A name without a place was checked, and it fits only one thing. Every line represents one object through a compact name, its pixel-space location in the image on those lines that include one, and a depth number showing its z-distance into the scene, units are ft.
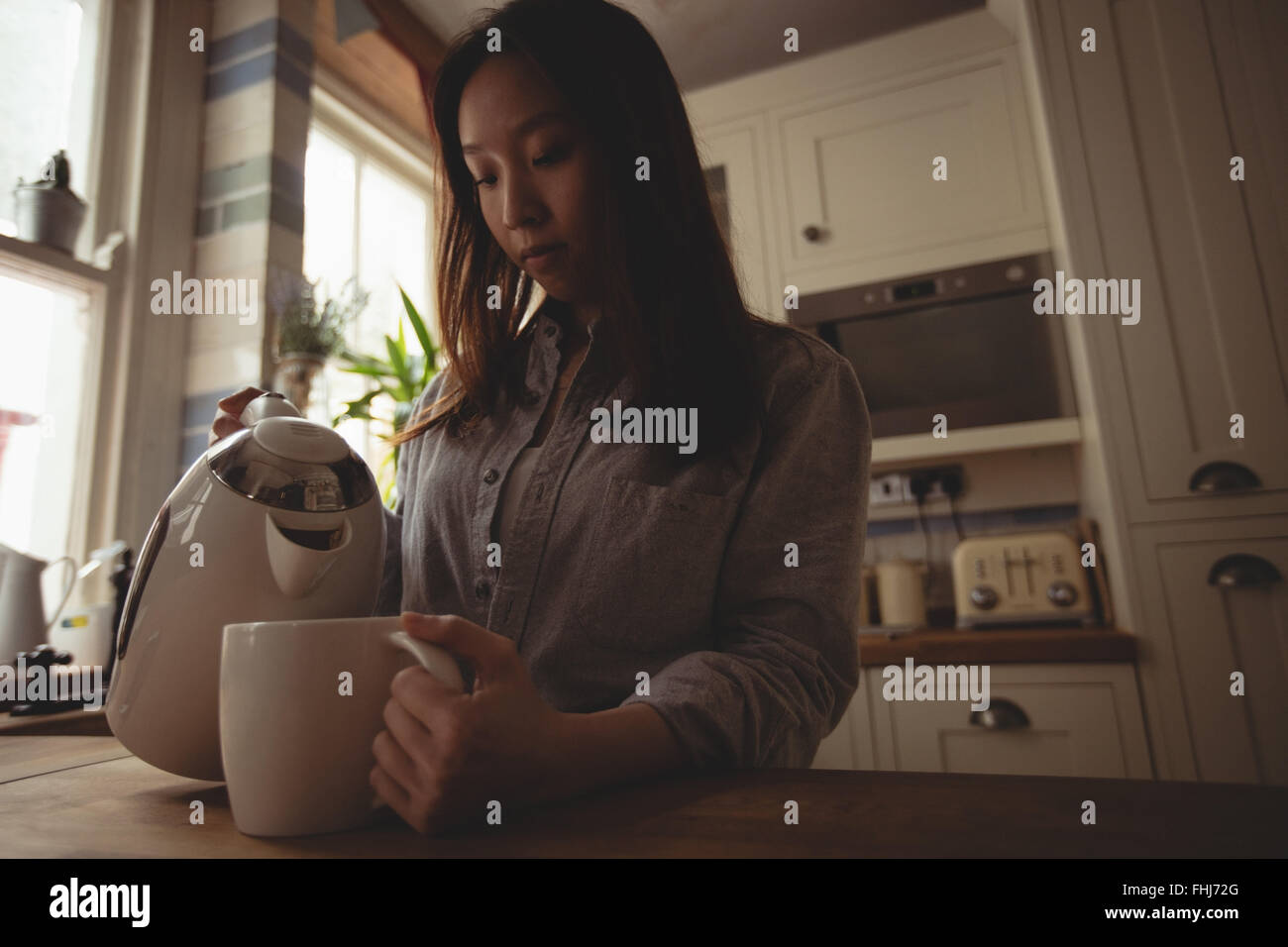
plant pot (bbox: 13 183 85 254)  4.77
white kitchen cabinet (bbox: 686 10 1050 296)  6.34
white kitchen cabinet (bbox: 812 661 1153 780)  4.97
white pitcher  3.76
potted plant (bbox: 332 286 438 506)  6.30
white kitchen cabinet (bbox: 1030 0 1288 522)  4.99
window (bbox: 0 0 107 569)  4.81
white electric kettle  1.51
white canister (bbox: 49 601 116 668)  4.07
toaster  5.58
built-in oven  6.07
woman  2.20
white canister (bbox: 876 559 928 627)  6.46
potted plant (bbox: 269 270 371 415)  5.20
